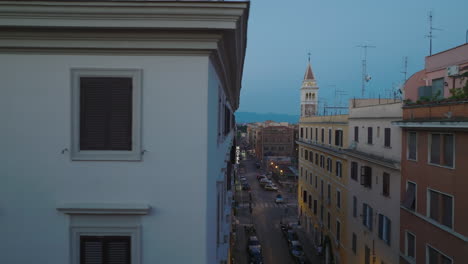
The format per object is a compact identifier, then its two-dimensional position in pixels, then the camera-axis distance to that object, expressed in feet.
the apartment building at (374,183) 60.13
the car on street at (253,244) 97.91
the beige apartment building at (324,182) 87.27
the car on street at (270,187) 202.08
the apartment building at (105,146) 15.30
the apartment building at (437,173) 42.73
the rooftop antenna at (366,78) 99.91
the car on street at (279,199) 171.20
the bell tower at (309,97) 195.52
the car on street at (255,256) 91.56
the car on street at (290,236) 112.50
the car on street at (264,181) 211.31
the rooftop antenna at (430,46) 72.69
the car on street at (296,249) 98.32
